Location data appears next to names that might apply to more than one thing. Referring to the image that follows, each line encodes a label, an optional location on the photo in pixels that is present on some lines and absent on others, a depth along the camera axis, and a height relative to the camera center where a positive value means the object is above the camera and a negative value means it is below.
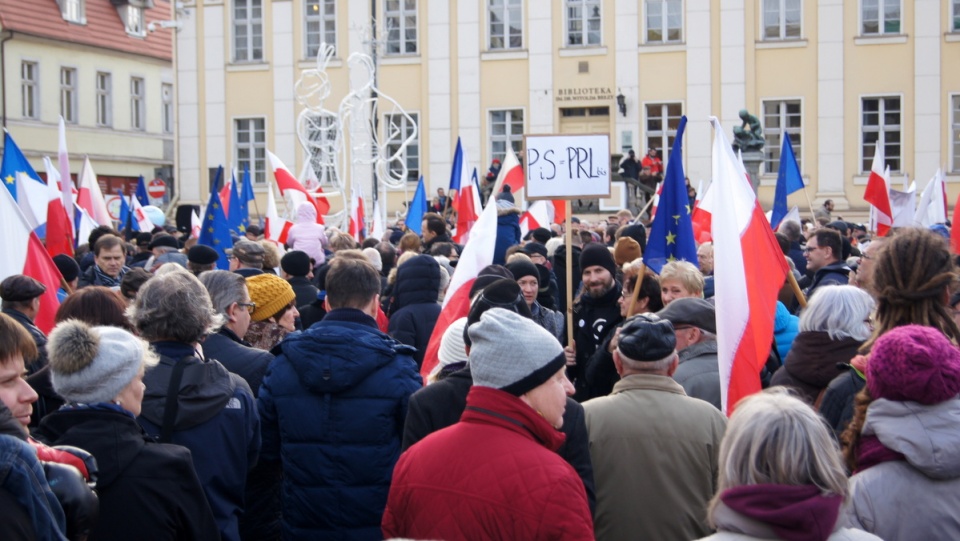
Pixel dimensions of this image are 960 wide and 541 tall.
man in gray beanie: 3.45 -0.72
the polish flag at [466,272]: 6.91 -0.40
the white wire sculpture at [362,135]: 34.88 +1.99
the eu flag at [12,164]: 13.08 +0.47
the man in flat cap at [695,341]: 5.77 -0.66
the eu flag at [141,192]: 22.32 +0.28
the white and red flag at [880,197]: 14.48 +0.02
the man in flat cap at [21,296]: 6.64 -0.46
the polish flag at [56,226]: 12.15 -0.17
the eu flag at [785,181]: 14.35 +0.23
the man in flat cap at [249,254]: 9.33 -0.35
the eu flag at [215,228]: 14.17 -0.24
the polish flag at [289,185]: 17.27 +0.29
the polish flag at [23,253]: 8.21 -0.29
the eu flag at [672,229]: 7.89 -0.17
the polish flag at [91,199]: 16.12 +0.12
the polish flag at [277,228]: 16.33 -0.28
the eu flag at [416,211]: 17.66 -0.09
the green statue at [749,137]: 24.62 +1.23
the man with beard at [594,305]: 7.97 -0.65
